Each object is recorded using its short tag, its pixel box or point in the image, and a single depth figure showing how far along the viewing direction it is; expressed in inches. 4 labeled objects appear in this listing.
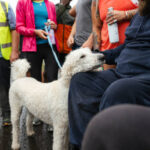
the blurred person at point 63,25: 129.2
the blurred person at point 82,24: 106.3
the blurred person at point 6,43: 127.7
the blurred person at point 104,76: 61.2
